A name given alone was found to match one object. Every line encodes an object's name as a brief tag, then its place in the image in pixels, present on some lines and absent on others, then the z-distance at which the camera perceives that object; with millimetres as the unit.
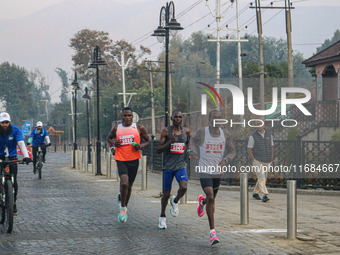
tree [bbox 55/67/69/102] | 188625
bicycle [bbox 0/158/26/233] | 9805
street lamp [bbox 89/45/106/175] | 28466
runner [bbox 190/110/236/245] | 9438
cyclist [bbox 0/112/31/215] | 10688
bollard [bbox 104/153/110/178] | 24844
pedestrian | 15406
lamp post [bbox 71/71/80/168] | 37522
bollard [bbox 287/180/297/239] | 9289
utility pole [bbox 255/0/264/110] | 40906
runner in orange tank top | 11041
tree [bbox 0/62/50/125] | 137250
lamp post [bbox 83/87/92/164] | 36638
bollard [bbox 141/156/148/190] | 17883
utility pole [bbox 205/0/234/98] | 49188
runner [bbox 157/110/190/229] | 10273
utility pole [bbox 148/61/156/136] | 63125
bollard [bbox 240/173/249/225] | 10812
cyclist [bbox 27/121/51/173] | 22405
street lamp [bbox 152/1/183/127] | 17891
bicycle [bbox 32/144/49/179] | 22852
